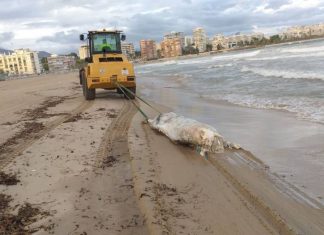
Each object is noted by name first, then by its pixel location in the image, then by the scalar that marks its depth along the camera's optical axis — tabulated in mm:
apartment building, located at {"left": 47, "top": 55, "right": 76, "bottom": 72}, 162175
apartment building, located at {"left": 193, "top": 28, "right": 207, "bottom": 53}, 189400
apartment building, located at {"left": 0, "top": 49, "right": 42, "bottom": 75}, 155000
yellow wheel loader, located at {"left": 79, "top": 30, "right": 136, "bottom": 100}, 15062
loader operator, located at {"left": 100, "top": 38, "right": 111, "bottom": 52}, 16672
